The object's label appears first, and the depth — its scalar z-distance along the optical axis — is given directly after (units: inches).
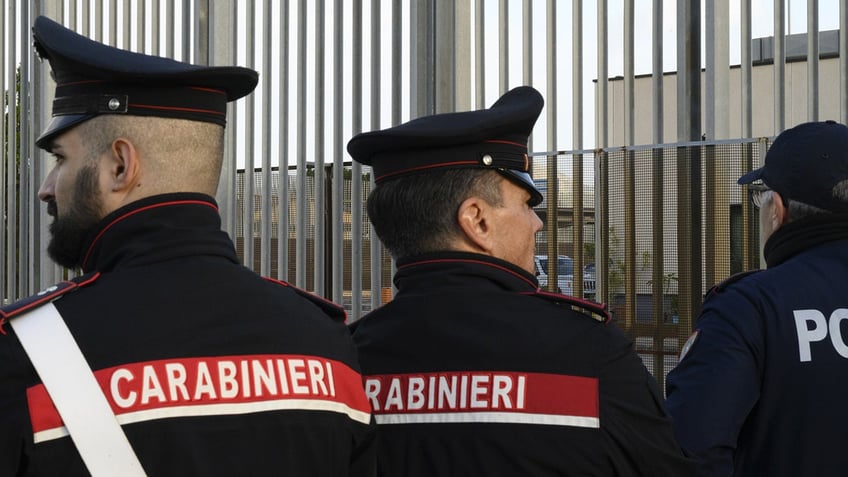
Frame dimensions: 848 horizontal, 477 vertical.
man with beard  52.5
